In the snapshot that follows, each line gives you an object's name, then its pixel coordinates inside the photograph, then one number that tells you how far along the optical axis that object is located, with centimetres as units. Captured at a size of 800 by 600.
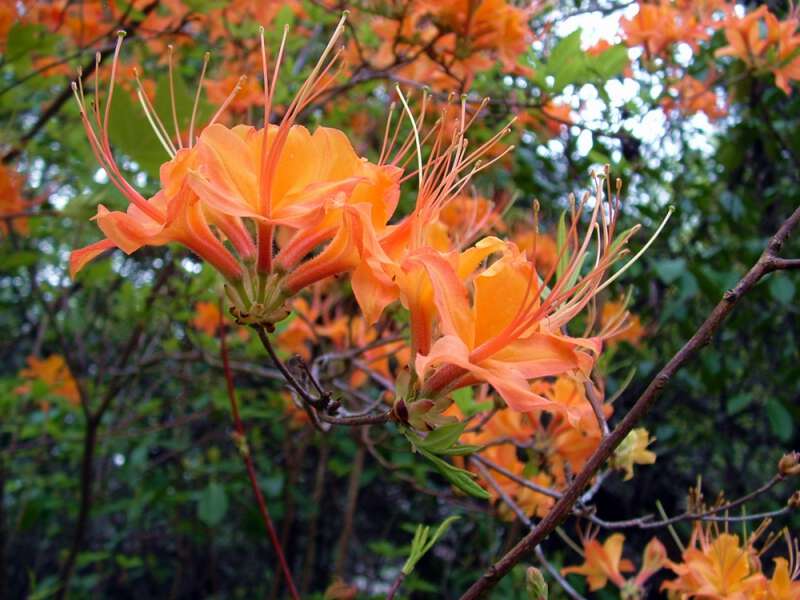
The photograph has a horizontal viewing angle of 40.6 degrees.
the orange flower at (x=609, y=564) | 47
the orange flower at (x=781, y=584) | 36
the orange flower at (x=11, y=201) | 64
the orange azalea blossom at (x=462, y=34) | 55
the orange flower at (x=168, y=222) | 29
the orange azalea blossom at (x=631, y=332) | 79
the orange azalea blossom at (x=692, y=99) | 68
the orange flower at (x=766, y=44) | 61
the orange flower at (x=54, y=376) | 83
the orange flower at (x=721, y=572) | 38
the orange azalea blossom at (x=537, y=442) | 46
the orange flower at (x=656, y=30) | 65
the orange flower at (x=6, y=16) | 58
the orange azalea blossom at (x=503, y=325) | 27
